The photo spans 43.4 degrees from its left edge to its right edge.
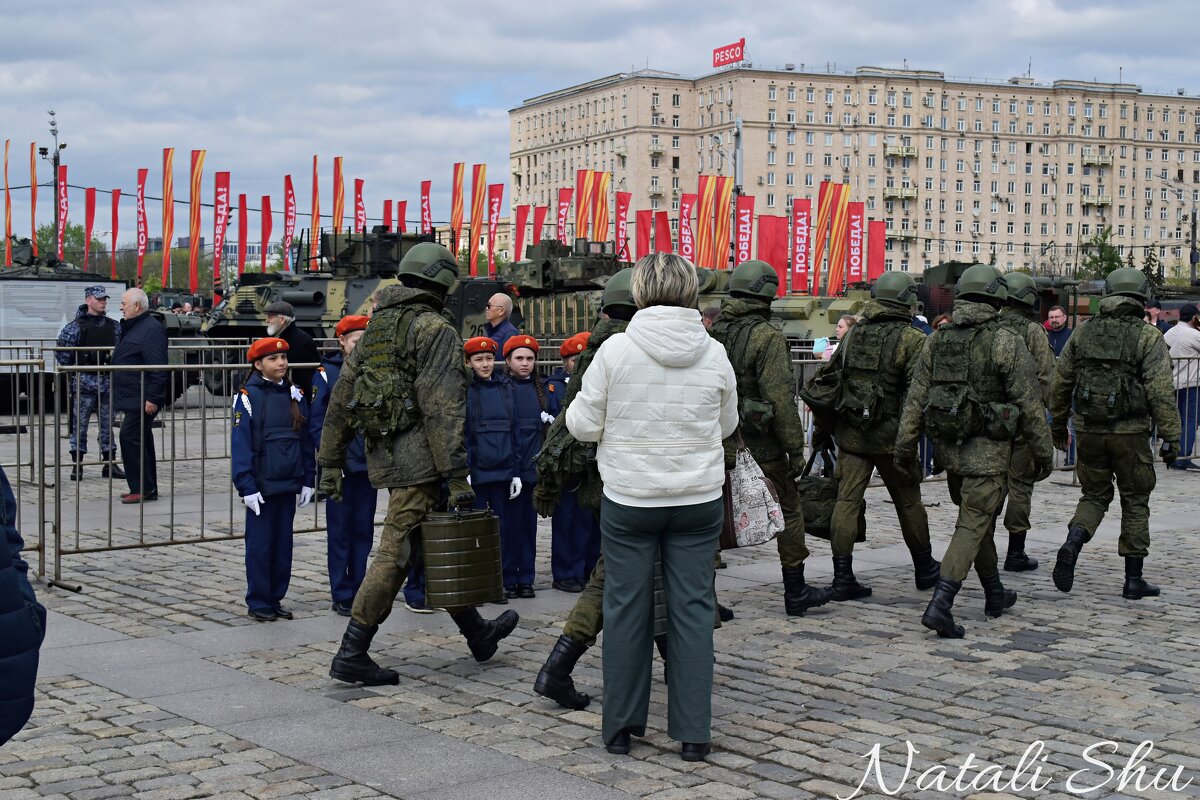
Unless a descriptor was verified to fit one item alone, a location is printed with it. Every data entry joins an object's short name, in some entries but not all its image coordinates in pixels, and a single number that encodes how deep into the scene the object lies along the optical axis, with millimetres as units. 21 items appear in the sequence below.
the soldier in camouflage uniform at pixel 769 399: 8312
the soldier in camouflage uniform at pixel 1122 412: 9359
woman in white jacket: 5887
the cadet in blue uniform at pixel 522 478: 9461
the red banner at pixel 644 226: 54562
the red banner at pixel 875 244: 57906
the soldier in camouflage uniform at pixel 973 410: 8234
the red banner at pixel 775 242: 52094
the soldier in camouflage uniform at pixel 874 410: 9102
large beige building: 150875
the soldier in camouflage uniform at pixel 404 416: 6949
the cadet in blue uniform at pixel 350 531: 8805
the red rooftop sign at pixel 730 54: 104000
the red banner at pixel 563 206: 54281
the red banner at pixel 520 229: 54603
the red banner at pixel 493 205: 55406
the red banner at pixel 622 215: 56838
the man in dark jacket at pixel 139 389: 10741
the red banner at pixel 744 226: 53438
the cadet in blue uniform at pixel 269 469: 8594
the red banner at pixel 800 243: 57631
